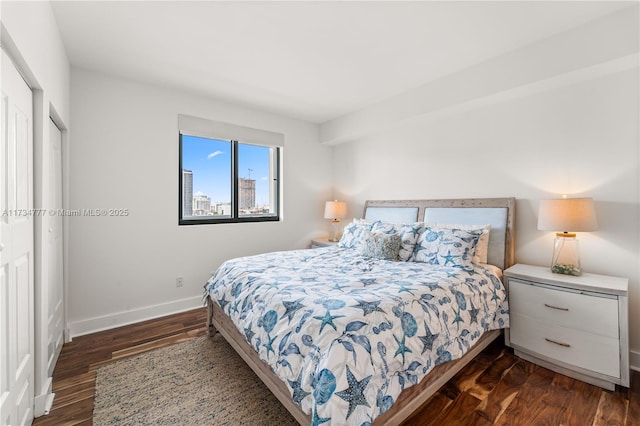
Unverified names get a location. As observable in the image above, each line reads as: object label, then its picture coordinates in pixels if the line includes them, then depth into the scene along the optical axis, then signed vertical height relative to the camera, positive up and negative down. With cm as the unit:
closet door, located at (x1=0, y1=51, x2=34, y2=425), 124 -17
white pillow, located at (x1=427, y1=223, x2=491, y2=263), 258 -30
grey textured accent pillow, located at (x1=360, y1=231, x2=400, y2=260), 270 -32
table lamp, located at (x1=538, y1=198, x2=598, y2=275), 209 -9
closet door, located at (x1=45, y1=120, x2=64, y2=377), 205 -32
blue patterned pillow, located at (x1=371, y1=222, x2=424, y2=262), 272 -21
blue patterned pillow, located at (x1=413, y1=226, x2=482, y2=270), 241 -31
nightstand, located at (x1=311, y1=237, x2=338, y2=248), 405 -43
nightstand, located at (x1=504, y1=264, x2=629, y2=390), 186 -80
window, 343 +51
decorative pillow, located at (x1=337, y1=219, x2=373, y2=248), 319 -24
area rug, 163 -116
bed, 127 -57
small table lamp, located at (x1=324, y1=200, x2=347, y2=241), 416 +3
